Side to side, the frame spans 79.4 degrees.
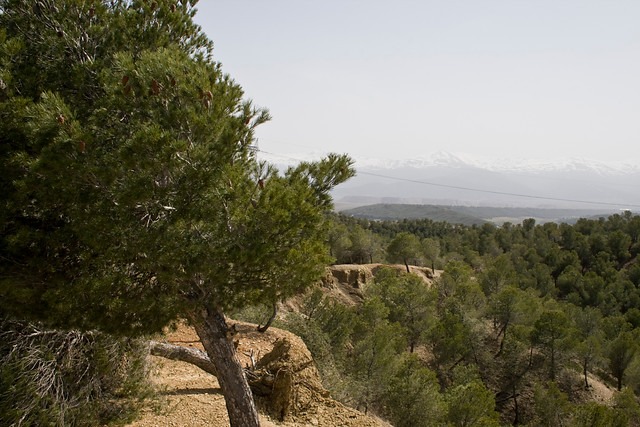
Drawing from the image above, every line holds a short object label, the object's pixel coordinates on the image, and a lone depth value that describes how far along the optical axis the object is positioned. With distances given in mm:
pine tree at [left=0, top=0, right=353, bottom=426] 4207
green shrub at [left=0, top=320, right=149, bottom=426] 5504
